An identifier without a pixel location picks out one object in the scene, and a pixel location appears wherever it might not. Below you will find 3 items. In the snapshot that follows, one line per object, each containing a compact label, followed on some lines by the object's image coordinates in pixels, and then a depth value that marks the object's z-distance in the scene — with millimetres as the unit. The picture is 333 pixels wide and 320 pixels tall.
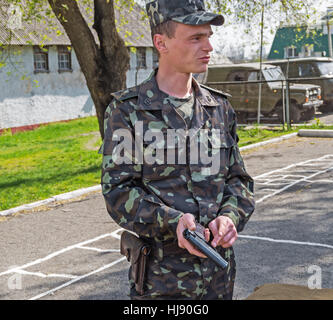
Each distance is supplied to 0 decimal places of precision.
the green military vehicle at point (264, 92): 18750
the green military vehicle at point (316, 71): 20750
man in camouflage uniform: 2330
